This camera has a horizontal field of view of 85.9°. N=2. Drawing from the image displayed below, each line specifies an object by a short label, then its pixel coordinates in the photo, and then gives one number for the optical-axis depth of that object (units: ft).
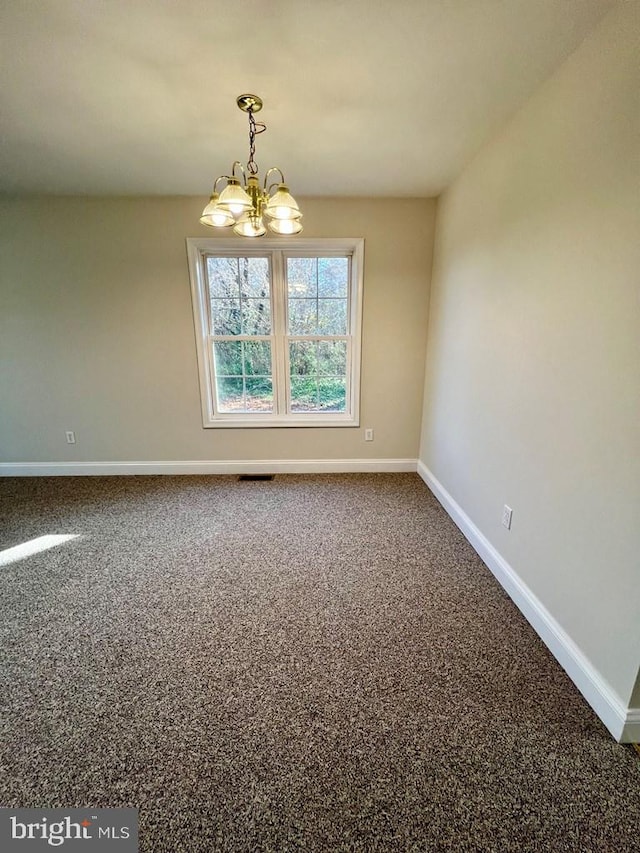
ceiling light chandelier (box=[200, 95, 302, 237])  4.79
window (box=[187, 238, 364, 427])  10.16
